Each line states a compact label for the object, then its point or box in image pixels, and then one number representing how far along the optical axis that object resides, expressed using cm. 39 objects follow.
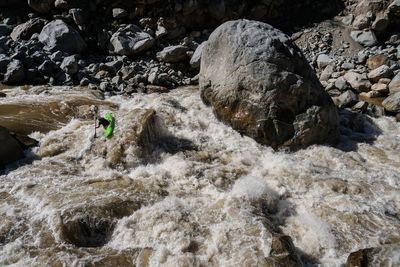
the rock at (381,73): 1423
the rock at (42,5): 1666
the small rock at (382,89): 1381
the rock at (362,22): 1723
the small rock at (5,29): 1593
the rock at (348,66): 1535
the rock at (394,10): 1653
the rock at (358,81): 1412
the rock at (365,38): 1653
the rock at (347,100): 1284
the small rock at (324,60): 1586
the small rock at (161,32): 1655
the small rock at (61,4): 1653
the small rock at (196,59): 1502
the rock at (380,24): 1662
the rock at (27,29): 1574
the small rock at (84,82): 1367
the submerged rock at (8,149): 898
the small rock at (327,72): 1509
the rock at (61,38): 1527
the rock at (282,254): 634
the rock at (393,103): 1238
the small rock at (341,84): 1401
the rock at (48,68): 1385
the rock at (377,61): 1502
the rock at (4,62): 1360
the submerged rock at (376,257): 627
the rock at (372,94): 1377
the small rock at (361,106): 1255
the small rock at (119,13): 1683
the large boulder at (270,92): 1055
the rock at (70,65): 1401
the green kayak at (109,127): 984
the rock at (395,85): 1359
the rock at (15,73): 1320
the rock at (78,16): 1640
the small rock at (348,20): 1806
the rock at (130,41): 1562
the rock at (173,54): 1543
